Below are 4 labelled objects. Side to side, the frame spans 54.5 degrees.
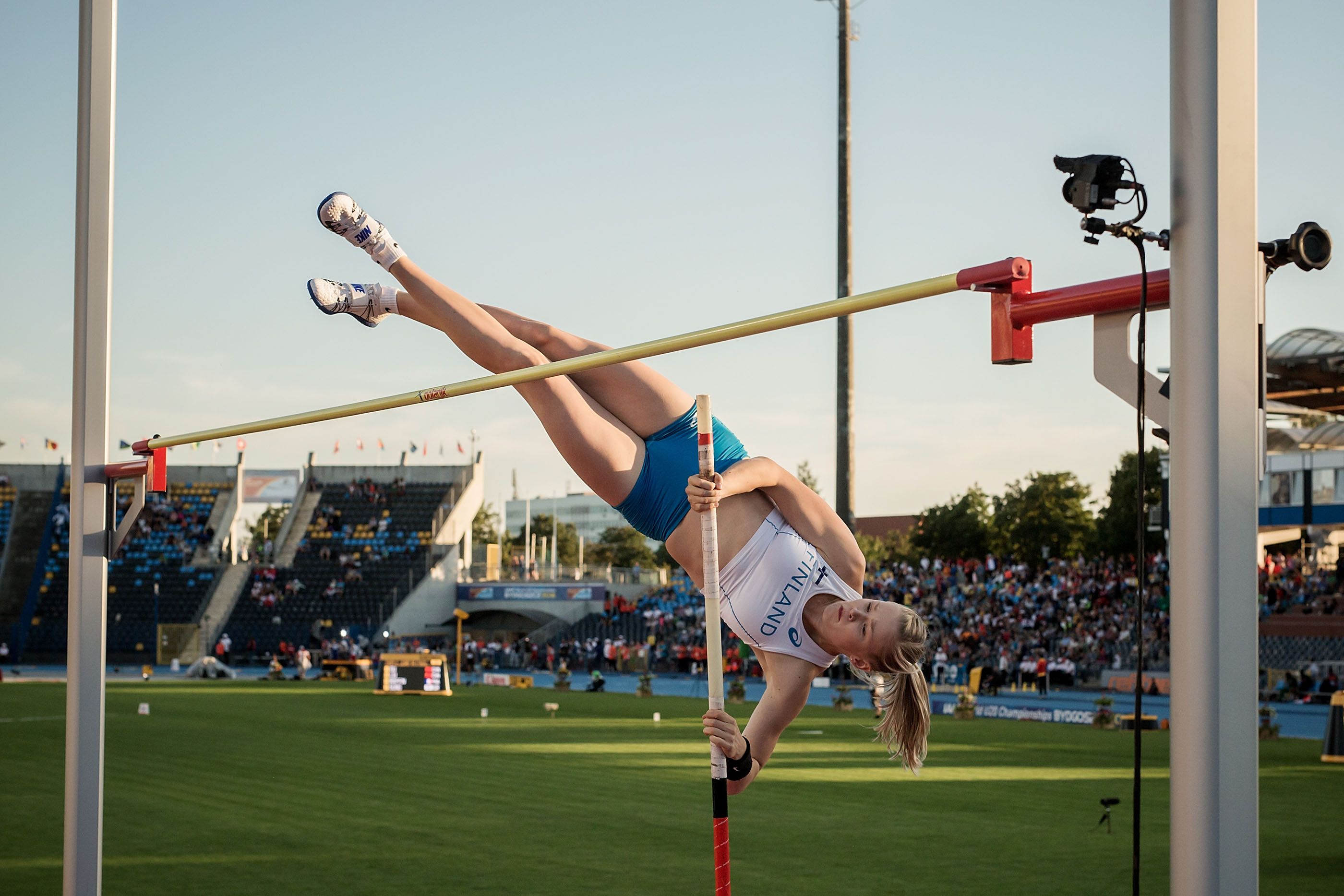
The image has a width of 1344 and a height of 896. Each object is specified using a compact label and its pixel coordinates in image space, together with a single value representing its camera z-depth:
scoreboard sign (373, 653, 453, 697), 20.92
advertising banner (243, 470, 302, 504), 37.47
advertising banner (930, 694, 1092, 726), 16.16
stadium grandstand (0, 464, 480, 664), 31.89
